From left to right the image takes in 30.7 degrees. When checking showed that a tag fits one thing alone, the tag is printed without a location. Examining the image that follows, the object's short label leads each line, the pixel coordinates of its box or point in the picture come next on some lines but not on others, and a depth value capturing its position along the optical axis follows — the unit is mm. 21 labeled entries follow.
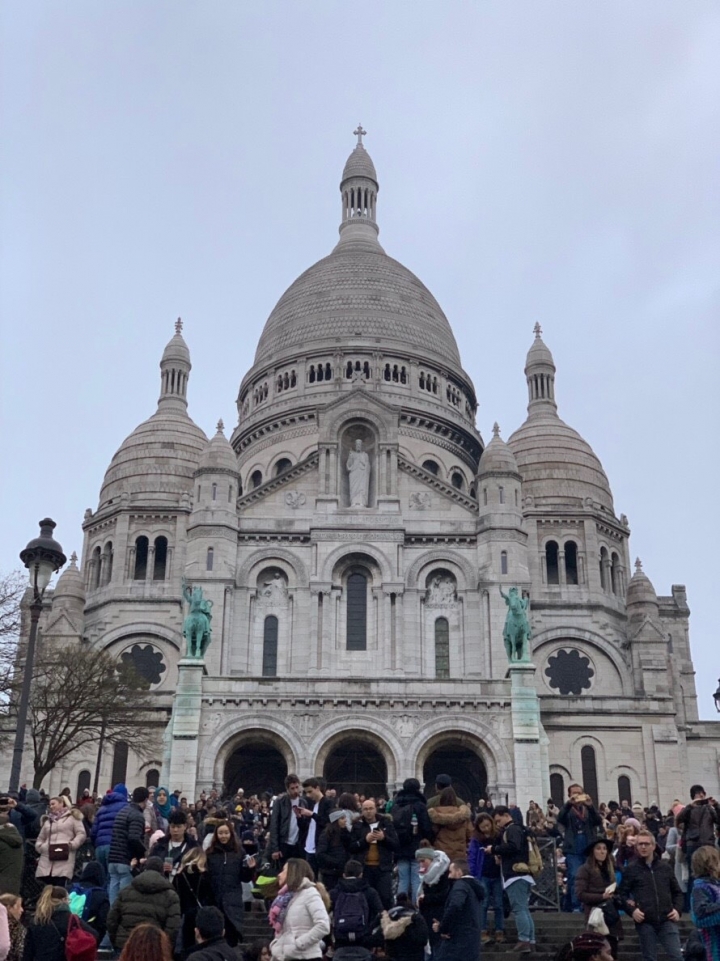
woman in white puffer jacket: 12875
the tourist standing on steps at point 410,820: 16828
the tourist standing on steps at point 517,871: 17406
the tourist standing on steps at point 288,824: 17438
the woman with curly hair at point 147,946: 9484
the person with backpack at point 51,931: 12414
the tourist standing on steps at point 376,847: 16609
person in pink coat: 16984
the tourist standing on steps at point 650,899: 14977
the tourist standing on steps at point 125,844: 17250
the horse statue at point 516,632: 42344
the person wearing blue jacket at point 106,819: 18328
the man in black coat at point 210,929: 11430
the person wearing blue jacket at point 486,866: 18125
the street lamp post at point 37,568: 23172
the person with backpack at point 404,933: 13750
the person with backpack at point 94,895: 17672
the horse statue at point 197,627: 42156
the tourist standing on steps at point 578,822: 18594
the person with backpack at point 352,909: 14453
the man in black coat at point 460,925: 13672
